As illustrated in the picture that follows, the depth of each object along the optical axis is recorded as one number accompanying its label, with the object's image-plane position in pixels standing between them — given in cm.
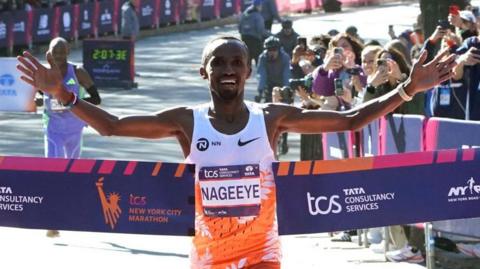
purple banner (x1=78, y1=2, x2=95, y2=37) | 4006
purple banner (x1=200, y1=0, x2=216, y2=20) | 4631
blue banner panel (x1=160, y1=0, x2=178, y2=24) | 4447
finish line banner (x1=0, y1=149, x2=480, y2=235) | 942
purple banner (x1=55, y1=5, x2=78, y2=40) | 3878
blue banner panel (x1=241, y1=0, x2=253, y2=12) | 4533
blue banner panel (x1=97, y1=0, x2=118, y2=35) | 4116
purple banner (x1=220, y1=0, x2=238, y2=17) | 4709
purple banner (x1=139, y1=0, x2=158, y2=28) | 4356
